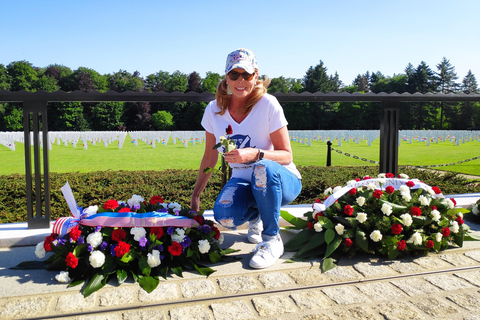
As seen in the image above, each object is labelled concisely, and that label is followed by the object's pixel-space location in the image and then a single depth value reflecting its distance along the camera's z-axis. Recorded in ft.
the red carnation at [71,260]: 7.79
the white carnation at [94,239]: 8.12
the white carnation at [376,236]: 9.16
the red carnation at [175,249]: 8.39
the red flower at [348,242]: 9.23
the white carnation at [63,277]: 7.74
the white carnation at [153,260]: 8.10
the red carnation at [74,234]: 8.21
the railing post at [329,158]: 33.50
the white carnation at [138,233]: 8.36
